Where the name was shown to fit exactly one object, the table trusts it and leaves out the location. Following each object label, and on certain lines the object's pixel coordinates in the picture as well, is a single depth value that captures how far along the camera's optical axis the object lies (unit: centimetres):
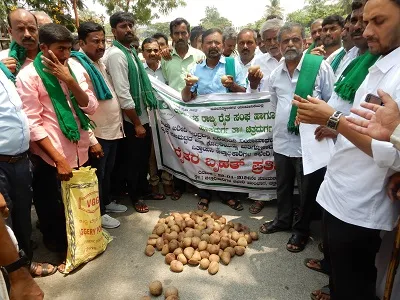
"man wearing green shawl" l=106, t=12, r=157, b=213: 330
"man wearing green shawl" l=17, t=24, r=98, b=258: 239
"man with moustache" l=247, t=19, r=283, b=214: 357
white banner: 356
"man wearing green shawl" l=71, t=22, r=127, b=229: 297
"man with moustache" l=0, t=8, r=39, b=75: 267
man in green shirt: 442
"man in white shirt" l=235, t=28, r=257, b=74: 429
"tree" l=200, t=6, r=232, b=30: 8850
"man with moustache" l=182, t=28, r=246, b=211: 365
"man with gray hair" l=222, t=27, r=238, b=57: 487
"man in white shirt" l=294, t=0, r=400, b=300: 147
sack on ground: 257
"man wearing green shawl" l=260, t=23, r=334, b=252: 272
